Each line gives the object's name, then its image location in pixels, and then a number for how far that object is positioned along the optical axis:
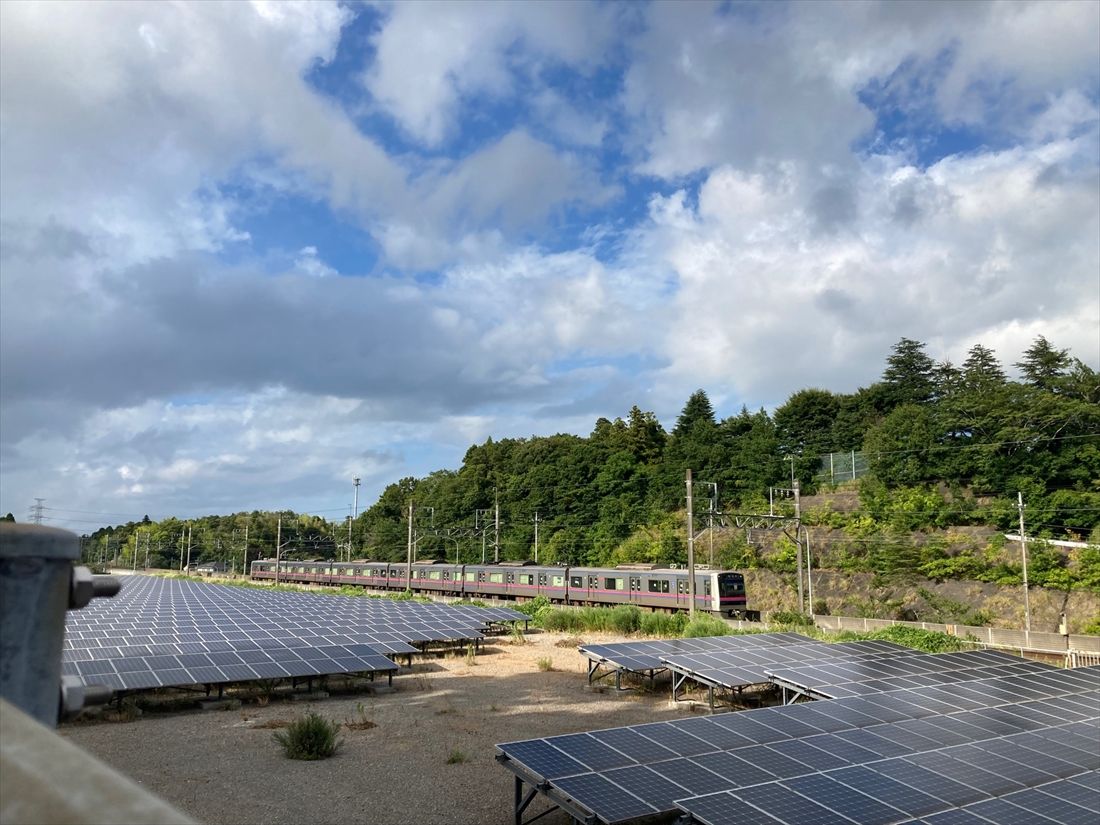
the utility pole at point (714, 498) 62.56
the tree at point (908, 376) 65.06
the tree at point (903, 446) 52.78
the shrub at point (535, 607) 36.41
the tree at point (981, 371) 59.94
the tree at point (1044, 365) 54.88
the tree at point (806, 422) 66.81
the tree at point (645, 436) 83.12
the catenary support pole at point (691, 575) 29.59
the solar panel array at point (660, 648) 19.14
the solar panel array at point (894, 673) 15.16
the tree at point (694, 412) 77.81
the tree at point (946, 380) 62.44
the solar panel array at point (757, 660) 16.72
